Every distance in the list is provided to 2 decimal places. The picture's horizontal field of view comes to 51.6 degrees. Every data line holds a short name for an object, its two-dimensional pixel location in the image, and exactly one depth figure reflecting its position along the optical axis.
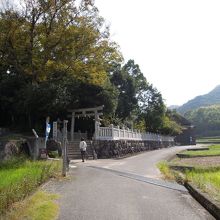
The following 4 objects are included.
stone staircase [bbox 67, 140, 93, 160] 15.46
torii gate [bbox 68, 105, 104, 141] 17.36
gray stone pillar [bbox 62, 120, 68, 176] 8.31
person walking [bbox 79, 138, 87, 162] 13.73
